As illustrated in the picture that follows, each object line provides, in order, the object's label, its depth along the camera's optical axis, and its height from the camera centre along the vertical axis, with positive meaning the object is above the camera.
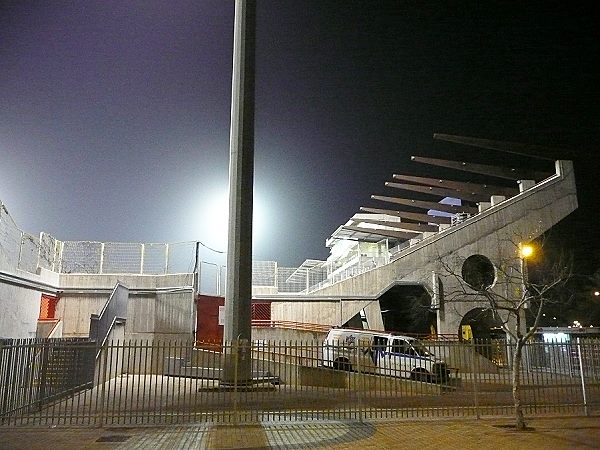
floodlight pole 19.25 +5.94
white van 18.89 -0.42
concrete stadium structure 23.86 +3.76
